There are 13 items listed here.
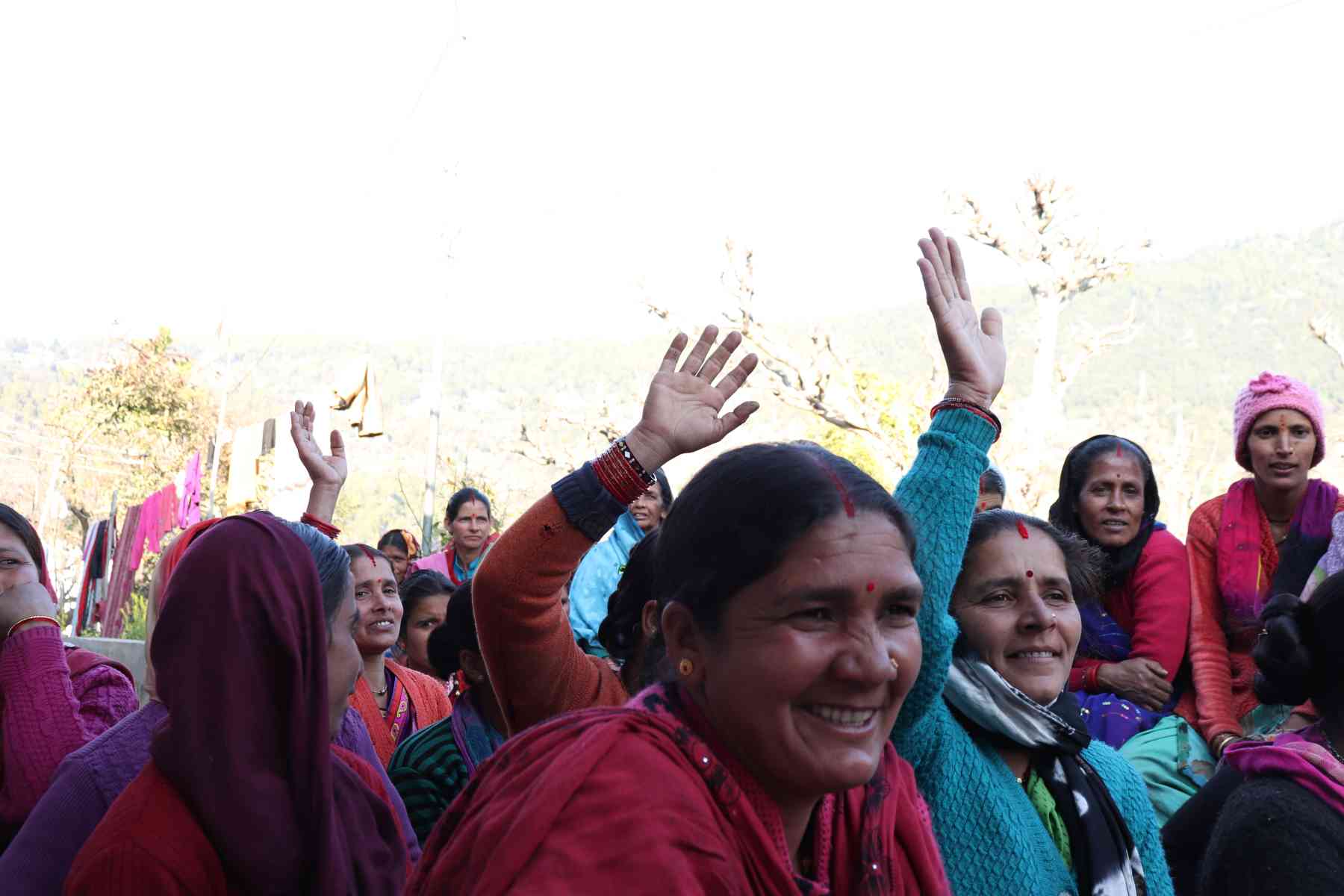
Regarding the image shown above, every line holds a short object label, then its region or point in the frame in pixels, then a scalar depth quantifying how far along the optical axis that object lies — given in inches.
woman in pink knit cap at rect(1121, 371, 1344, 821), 156.6
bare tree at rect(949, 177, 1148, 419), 491.2
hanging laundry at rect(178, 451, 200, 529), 939.3
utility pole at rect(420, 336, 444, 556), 693.3
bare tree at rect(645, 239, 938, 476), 553.3
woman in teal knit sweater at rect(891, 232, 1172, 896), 87.0
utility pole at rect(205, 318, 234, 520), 1006.4
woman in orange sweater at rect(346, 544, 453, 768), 175.8
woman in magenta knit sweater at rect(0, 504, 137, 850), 124.4
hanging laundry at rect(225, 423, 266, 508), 877.2
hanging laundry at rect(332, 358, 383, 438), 590.9
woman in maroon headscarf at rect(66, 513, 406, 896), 84.2
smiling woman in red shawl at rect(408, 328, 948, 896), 57.7
